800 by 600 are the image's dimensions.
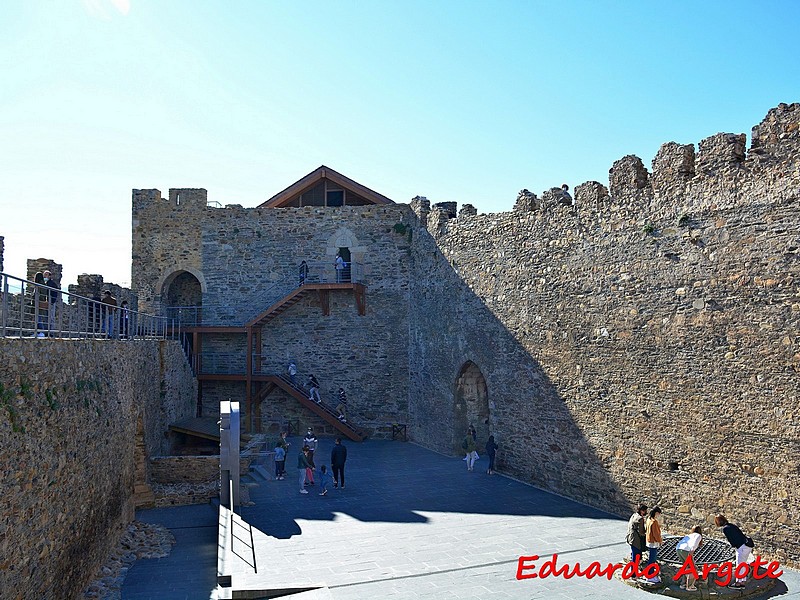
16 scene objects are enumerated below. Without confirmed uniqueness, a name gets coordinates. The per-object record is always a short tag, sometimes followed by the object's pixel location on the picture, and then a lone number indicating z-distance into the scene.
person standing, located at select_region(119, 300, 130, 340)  16.10
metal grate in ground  9.49
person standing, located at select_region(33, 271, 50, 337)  10.91
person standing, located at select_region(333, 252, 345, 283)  21.54
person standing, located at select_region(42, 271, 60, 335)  10.07
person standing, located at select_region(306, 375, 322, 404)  21.05
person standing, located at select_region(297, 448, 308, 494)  14.36
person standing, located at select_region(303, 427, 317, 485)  14.46
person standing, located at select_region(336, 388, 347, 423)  20.77
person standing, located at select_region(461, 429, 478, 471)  16.09
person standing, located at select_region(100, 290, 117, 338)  14.38
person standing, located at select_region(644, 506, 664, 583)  9.30
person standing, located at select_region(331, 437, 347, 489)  14.45
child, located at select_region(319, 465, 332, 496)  14.02
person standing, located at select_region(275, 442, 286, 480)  15.74
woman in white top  9.45
